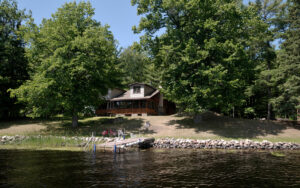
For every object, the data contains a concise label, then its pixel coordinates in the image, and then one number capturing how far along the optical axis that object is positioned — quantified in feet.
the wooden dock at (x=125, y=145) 68.80
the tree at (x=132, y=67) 218.59
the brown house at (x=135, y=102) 151.02
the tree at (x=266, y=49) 115.55
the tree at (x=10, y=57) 130.93
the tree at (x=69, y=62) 97.71
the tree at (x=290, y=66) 93.20
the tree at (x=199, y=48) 94.02
